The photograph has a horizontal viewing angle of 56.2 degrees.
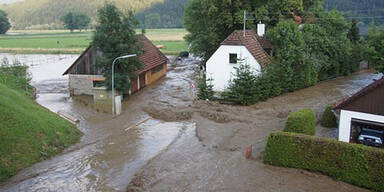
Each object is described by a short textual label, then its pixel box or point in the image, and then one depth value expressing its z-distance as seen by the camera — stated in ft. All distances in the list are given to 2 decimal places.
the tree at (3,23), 437.17
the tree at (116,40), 100.63
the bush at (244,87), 95.76
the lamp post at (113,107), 94.14
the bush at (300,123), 57.98
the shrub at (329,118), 70.86
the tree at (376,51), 86.87
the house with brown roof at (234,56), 102.37
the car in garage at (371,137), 54.65
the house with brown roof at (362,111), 51.44
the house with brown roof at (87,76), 113.39
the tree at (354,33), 180.86
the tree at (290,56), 104.37
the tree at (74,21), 480.64
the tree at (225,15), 127.34
